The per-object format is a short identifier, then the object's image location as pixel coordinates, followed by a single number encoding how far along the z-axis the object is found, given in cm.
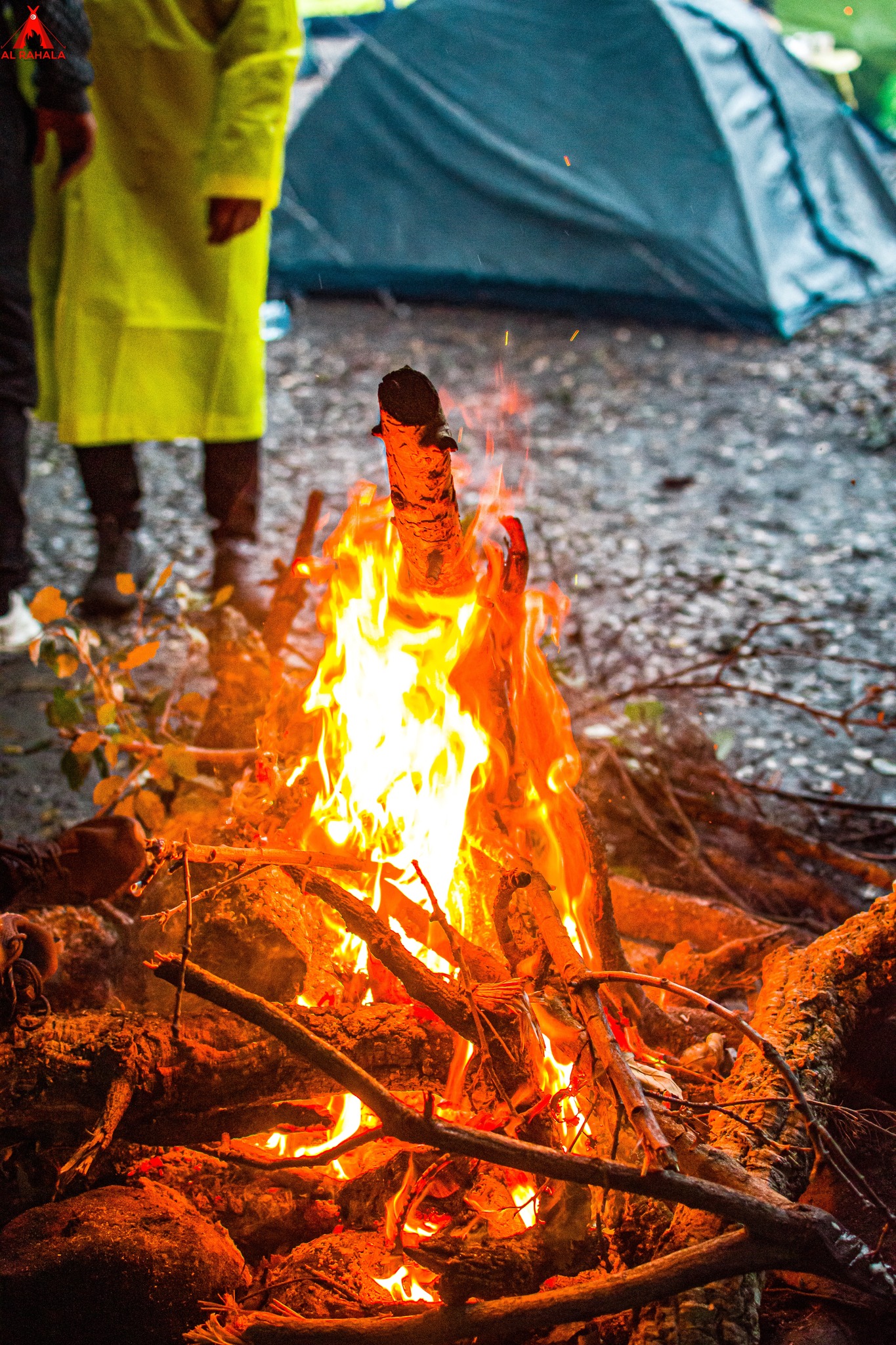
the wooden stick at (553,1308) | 135
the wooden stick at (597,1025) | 144
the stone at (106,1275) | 149
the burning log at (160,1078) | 165
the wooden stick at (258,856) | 181
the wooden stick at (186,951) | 149
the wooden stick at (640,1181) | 138
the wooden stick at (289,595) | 280
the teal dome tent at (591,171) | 727
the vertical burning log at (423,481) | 173
